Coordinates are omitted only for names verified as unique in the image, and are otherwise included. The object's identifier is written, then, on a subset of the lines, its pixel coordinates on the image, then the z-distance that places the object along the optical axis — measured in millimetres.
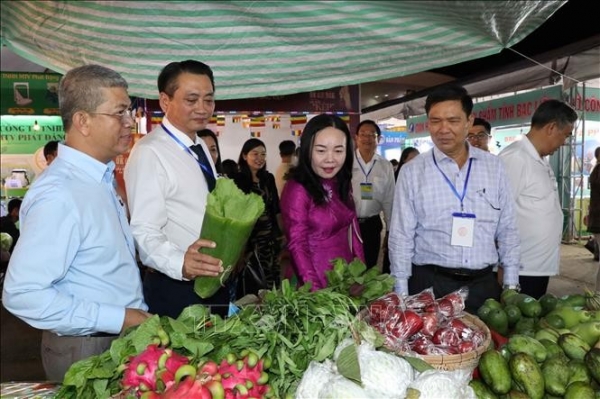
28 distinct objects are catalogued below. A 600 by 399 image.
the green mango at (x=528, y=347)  1611
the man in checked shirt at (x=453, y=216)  2643
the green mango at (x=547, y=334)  1787
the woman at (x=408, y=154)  6313
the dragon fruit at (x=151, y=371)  1172
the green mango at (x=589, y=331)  1799
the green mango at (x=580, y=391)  1431
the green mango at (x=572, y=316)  1910
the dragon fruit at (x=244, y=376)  1158
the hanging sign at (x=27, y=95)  7559
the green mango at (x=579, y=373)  1534
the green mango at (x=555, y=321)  1889
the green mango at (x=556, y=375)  1503
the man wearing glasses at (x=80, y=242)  1517
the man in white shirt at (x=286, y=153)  5680
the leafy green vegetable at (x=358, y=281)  1878
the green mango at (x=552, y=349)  1651
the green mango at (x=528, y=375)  1488
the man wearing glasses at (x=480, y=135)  4938
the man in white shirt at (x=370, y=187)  4879
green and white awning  2674
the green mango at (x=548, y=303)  2088
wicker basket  1485
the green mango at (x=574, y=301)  2068
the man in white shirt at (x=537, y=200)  3352
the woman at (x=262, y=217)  4571
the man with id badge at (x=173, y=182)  2117
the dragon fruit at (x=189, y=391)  1090
